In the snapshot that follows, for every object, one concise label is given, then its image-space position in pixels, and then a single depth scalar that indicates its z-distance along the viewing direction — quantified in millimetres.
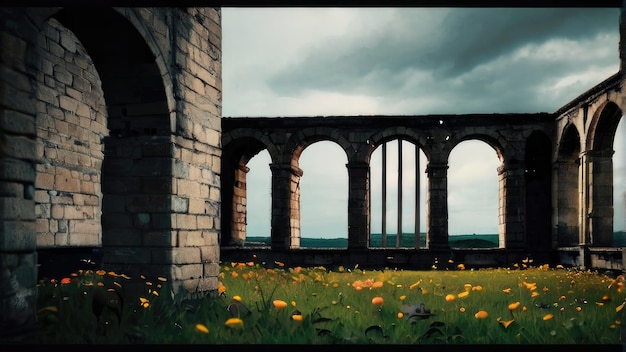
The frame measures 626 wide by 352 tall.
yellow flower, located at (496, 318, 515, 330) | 4218
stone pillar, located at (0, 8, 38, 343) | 3545
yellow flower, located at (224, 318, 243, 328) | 3868
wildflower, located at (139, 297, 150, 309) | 5003
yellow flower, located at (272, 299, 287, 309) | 4496
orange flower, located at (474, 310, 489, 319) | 4262
